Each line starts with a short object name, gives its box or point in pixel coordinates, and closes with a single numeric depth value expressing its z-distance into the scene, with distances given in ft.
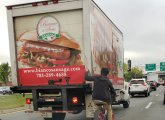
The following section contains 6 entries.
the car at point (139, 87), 87.83
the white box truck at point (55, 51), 28.11
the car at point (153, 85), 136.93
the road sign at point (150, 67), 245.30
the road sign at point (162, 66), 238.87
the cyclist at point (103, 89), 24.81
